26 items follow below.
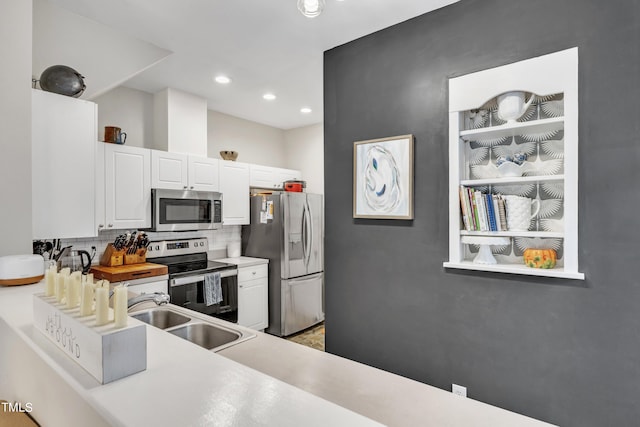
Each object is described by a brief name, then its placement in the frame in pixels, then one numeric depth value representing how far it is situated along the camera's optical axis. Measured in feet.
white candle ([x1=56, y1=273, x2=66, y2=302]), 3.32
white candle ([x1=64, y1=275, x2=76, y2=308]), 3.14
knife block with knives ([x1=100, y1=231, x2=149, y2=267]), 10.32
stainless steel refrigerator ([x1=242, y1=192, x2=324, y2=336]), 13.00
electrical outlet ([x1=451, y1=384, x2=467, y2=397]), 6.84
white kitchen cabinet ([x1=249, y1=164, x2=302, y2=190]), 14.05
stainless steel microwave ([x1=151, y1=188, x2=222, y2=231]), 10.85
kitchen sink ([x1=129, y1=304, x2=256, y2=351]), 5.64
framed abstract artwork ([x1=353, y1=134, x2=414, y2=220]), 7.54
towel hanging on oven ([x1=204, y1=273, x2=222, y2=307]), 11.29
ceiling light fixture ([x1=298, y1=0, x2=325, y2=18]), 4.80
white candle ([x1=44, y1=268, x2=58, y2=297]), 3.46
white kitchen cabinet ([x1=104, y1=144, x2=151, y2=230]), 9.84
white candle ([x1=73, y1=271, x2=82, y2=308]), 3.15
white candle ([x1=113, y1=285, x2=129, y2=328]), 2.64
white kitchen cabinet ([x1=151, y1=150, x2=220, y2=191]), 10.94
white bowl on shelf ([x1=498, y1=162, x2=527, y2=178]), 6.40
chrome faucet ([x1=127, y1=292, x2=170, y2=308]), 4.08
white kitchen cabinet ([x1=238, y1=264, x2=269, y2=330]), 12.45
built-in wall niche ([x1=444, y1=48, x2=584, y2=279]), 5.82
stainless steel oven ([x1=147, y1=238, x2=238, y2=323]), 10.90
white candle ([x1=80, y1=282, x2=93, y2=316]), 2.91
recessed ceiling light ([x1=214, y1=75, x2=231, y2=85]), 10.84
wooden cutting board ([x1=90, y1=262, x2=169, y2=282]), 9.43
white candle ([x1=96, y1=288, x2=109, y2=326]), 2.69
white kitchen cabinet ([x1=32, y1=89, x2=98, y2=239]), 7.35
